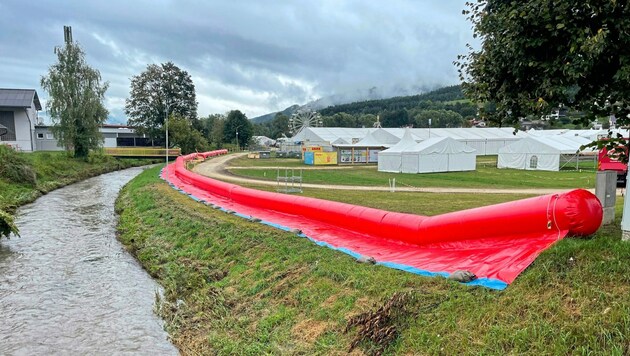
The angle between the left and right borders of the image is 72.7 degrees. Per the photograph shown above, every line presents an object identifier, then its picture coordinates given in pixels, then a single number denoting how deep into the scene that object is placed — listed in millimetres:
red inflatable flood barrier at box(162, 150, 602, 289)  6152
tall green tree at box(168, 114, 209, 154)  67125
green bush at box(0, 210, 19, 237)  14156
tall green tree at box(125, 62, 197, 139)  80062
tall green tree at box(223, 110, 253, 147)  104750
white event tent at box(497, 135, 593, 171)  38619
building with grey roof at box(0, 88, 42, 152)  48156
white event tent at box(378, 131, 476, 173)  36500
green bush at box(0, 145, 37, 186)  25484
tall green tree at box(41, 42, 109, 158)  40688
